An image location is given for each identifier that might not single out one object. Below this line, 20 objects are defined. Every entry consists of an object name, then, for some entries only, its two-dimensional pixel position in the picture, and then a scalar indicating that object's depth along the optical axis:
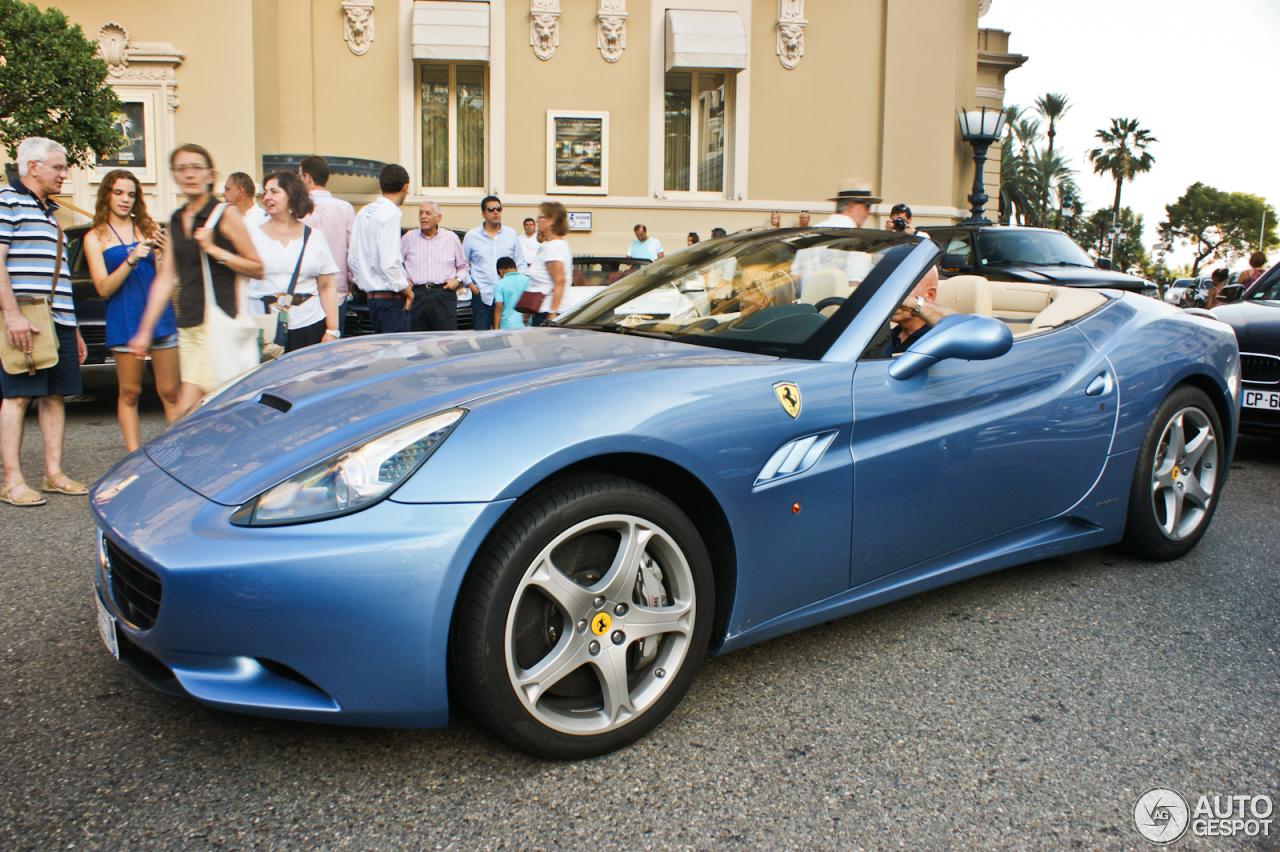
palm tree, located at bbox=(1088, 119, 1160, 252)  65.12
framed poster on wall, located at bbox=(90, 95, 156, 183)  15.14
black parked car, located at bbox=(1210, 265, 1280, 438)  5.77
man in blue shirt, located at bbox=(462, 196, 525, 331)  8.36
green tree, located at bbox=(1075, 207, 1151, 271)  67.70
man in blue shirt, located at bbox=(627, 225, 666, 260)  12.81
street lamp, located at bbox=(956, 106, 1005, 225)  15.41
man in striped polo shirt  4.31
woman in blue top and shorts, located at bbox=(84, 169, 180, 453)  4.83
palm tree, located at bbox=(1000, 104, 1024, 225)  43.50
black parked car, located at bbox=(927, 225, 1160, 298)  9.40
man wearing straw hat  6.09
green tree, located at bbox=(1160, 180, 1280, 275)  80.00
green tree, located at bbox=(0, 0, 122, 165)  12.66
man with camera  7.87
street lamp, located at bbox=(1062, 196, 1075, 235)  47.54
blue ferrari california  1.85
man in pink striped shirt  7.16
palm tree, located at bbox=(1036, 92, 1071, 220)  55.62
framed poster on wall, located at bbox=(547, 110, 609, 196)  16.48
